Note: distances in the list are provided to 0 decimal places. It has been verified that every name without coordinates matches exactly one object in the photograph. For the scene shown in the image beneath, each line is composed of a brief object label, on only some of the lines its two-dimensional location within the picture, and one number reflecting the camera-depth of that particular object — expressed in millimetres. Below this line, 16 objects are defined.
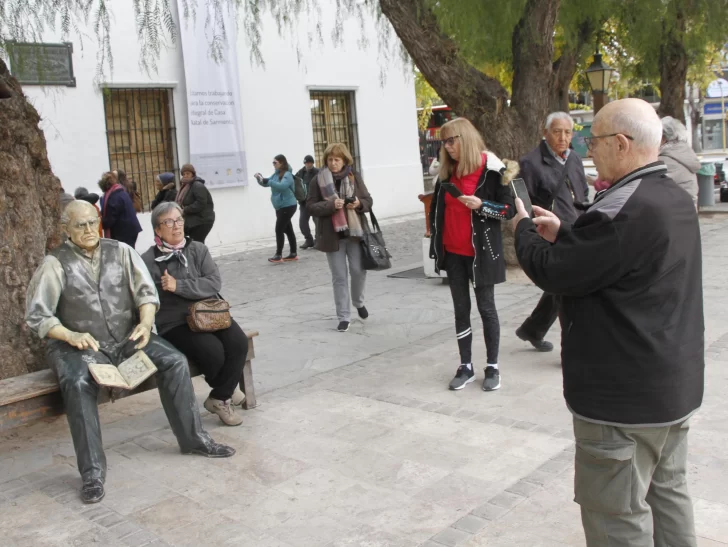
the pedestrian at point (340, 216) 7367
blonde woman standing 5391
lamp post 12844
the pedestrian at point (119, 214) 10219
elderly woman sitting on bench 4883
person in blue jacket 12664
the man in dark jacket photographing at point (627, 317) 2516
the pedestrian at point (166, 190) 11359
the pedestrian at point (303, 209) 14086
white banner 14703
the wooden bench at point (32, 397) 4254
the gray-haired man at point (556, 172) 5746
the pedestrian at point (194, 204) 11000
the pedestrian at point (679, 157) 6555
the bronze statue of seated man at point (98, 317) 4355
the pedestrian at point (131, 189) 11258
